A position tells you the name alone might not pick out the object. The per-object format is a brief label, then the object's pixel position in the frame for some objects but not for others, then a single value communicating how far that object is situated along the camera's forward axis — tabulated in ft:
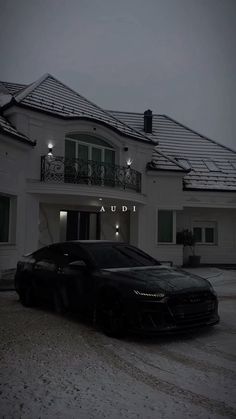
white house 48.29
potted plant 62.64
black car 19.07
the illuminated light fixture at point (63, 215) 57.41
